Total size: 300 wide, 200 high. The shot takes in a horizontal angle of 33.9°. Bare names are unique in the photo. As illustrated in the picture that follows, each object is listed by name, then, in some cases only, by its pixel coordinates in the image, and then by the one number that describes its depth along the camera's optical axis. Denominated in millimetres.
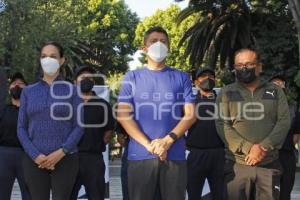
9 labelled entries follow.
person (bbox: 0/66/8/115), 4416
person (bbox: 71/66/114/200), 5810
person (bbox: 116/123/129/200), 5911
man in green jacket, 4388
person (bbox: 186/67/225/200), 6191
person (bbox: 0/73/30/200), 5748
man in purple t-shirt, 4026
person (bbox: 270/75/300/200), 6072
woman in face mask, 4126
